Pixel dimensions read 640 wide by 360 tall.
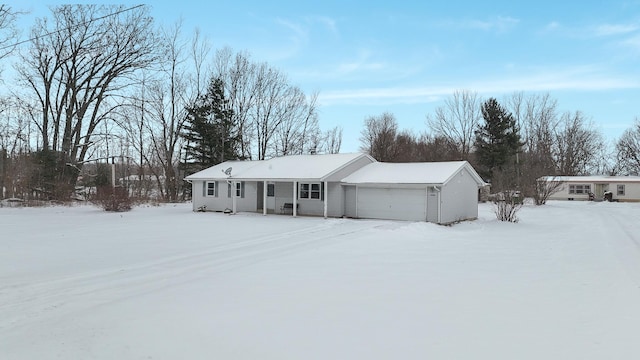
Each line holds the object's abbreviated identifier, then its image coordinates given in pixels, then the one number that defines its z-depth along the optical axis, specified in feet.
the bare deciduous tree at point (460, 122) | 159.52
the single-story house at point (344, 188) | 60.18
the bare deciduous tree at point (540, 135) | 155.43
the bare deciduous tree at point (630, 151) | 155.01
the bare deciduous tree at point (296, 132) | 136.15
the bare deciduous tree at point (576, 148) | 171.12
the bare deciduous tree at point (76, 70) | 99.35
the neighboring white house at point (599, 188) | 127.44
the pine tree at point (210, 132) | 115.34
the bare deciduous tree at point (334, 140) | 158.40
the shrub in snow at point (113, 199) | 75.36
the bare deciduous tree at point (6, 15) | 68.59
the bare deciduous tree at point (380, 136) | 152.46
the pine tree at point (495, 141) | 128.77
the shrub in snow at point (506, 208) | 64.60
